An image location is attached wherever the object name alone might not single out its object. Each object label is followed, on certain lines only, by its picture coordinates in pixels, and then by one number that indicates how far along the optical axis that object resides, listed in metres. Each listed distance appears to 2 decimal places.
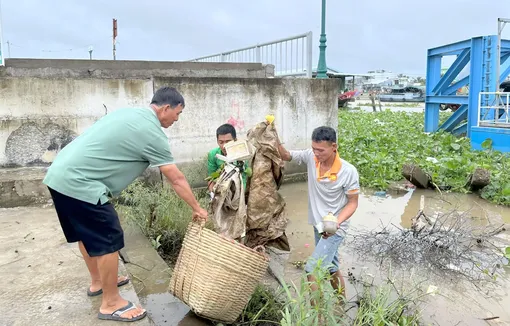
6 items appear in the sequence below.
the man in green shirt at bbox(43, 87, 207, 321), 2.47
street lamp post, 9.47
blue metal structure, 10.23
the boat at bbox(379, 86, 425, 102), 38.38
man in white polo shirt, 2.90
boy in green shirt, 4.02
